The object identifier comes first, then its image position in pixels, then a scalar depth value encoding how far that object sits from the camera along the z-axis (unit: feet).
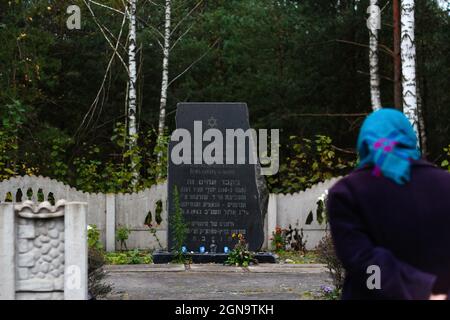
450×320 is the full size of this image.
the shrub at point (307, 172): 49.83
